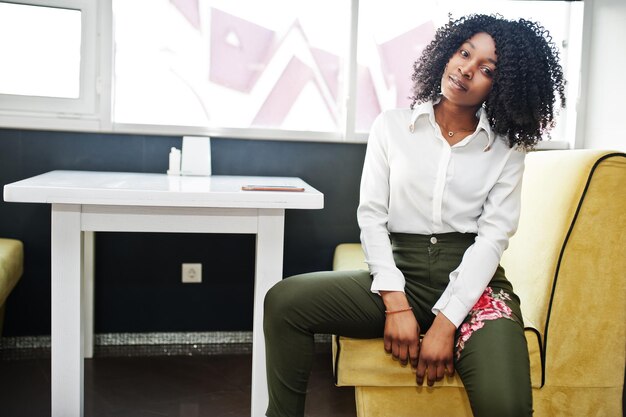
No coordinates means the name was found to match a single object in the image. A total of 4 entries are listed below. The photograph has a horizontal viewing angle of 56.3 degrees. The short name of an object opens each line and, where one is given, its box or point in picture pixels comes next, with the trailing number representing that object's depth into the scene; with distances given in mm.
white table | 1552
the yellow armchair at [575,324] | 1454
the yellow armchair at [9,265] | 1926
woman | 1363
